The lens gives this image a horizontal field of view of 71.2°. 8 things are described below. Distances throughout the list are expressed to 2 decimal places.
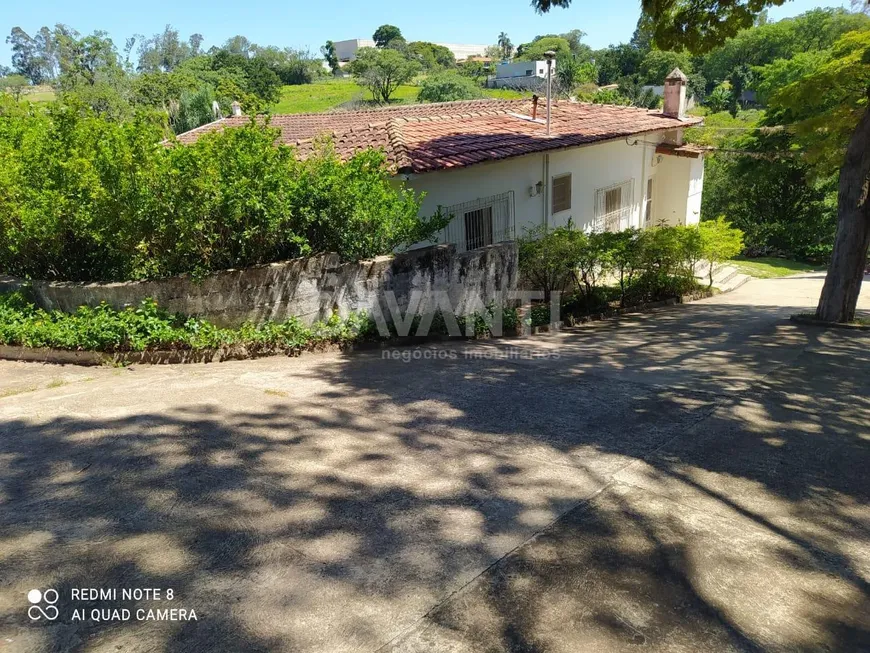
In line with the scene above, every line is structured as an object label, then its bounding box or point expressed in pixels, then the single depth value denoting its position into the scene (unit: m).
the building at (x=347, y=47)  134.99
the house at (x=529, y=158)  10.72
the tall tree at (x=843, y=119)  9.14
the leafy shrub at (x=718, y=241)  12.33
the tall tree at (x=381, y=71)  61.66
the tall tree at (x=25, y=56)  103.44
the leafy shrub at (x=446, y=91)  50.50
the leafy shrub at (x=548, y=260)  9.95
